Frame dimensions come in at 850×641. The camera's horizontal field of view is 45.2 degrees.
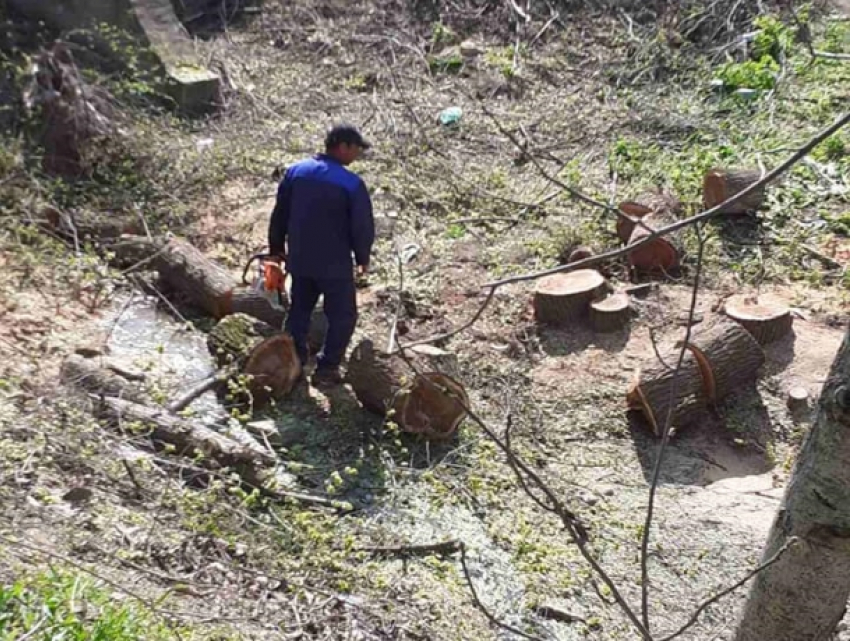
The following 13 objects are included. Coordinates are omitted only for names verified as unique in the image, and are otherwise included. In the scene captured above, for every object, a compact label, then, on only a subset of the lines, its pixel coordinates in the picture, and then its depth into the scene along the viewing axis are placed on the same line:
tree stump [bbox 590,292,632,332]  7.07
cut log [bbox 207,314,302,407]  6.14
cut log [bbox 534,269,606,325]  7.16
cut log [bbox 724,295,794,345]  6.82
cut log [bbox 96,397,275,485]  5.27
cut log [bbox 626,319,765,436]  6.21
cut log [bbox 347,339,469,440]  5.82
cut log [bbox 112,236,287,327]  6.89
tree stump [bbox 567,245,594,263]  7.59
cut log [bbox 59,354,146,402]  5.61
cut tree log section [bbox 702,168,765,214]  8.09
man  6.02
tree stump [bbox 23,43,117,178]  8.42
